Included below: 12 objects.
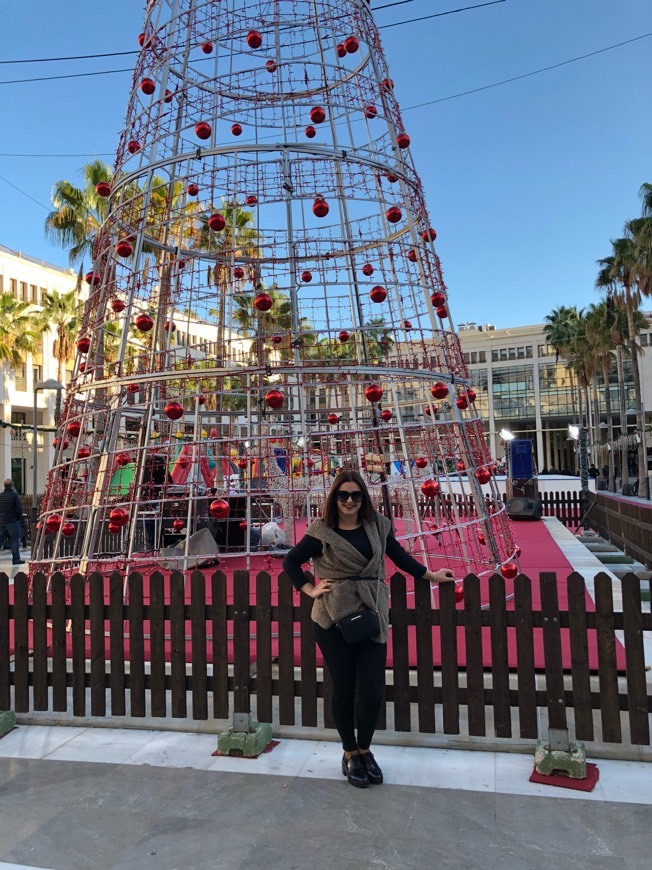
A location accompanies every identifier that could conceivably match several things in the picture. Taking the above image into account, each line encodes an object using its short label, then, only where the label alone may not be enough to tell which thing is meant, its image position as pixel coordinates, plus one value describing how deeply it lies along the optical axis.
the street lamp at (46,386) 16.47
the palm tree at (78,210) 23.02
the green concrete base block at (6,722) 5.04
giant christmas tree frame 6.99
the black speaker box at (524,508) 17.73
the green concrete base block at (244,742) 4.51
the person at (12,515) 14.27
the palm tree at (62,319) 30.19
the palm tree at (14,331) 34.88
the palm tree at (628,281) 37.59
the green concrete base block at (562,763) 4.03
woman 4.01
